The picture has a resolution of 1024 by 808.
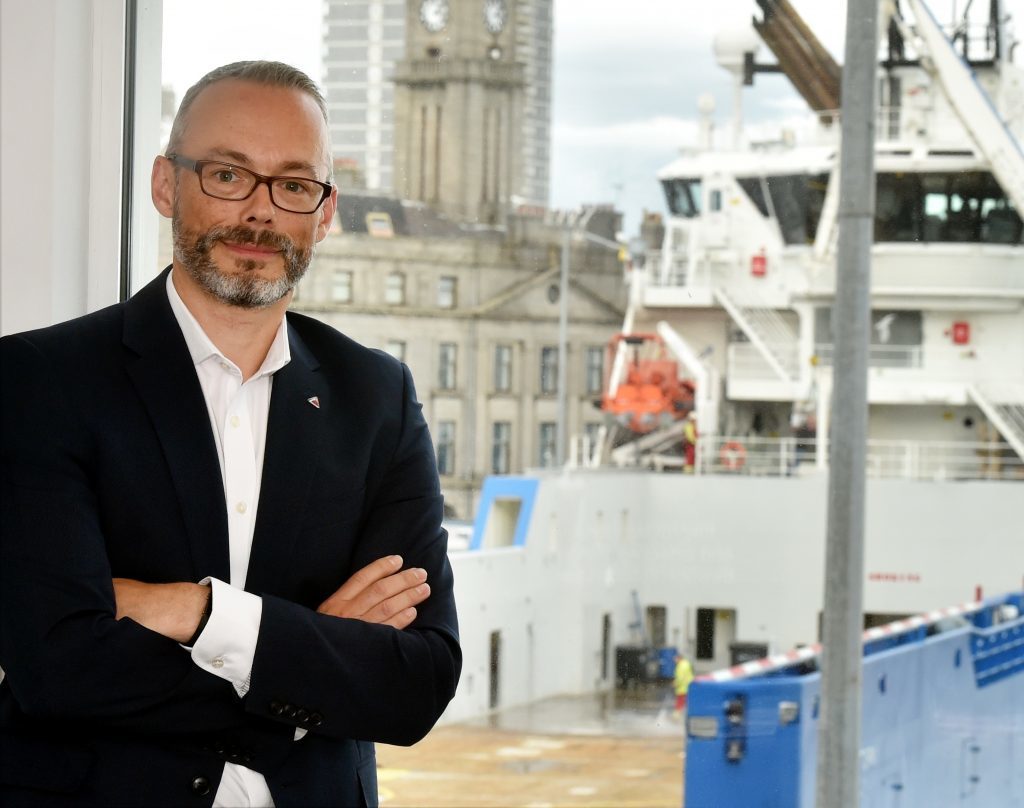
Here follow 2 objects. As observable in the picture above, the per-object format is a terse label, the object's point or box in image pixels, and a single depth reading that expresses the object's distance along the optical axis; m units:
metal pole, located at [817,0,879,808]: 3.17
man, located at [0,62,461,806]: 2.20
